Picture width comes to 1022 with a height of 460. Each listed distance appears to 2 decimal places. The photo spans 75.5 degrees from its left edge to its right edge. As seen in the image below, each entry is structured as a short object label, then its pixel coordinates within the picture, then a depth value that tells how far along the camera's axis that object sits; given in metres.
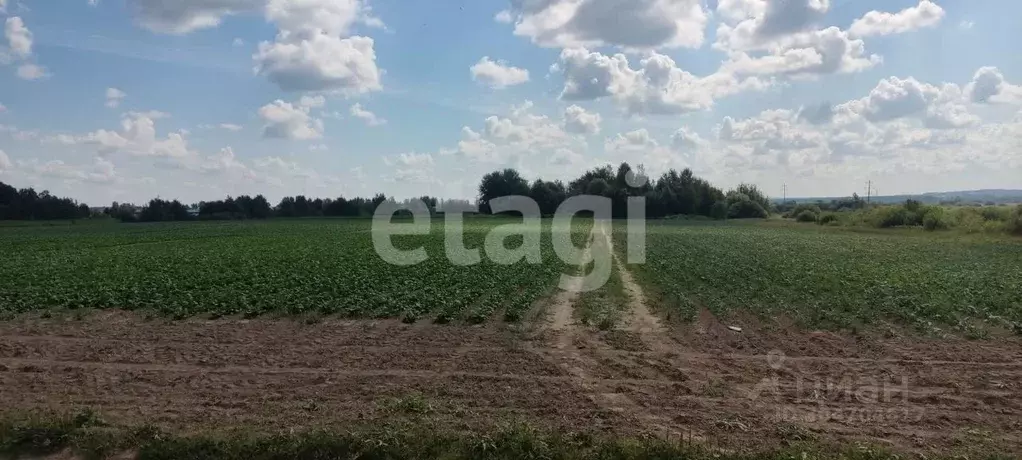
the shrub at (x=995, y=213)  53.26
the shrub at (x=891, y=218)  65.50
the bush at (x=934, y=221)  56.94
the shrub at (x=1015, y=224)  48.75
